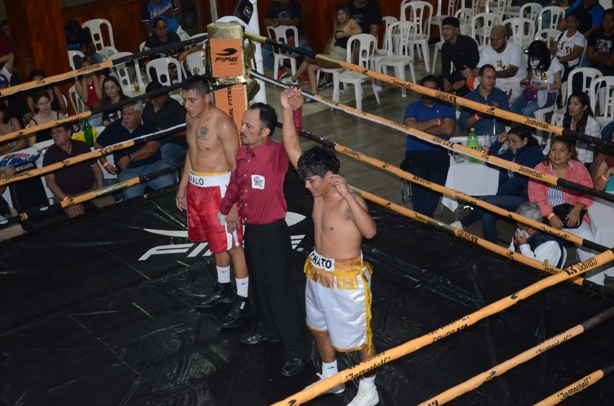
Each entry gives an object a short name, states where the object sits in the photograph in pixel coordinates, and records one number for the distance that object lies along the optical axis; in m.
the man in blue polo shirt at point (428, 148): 6.03
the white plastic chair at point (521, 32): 9.41
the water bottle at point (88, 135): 6.67
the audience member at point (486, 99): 6.57
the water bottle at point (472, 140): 6.13
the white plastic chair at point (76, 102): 8.39
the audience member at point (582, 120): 6.15
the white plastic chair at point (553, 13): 9.79
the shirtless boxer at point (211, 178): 4.20
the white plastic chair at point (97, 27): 9.84
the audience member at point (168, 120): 6.45
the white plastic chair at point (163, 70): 8.33
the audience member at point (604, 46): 8.15
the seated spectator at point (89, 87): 8.10
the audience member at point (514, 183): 5.64
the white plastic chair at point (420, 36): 10.20
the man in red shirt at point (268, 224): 3.84
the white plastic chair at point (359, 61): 8.99
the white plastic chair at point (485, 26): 9.77
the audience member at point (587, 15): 9.03
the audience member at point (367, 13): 9.91
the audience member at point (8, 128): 6.79
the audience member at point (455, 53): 8.16
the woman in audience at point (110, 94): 6.98
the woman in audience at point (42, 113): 7.08
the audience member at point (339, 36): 9.49
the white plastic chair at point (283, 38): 10.02
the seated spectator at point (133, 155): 6.28
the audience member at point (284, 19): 10.23
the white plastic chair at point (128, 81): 8.62
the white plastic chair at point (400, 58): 9.37
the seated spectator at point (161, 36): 9.02
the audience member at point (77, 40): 9.11
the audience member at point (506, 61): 7.84
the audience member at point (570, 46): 8.30
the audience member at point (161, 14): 9.80
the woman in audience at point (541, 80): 7.50
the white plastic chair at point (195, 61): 8.82
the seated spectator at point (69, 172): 5.94
